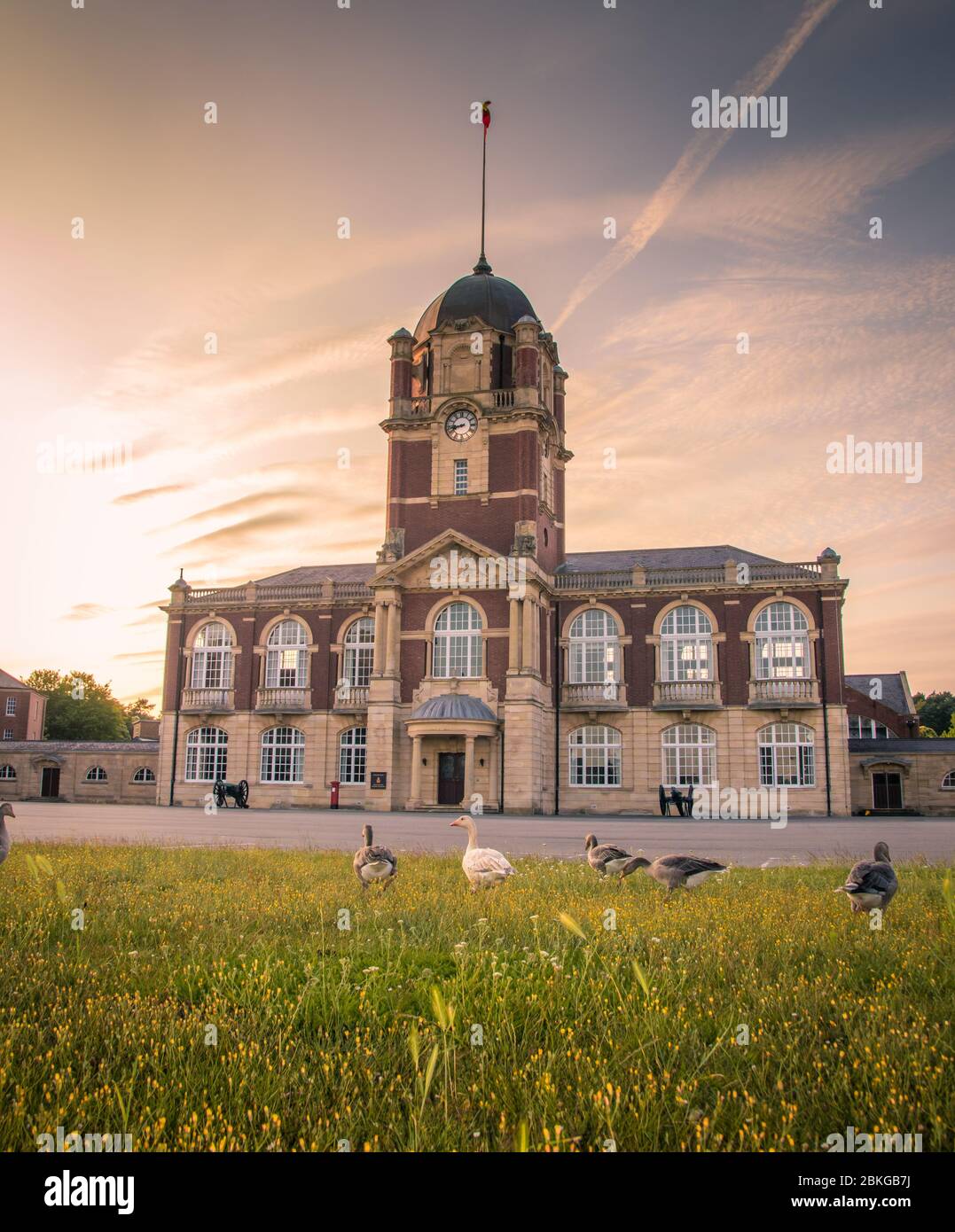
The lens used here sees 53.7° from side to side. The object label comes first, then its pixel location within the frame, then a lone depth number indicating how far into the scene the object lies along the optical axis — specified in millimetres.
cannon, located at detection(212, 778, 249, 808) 44969
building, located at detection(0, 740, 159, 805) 52969
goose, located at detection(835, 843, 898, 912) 7867
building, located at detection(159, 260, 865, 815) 42250
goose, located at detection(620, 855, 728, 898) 9500
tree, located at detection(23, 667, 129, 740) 89812
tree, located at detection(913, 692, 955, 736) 97562
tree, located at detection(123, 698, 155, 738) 122562
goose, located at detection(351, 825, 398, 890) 9836
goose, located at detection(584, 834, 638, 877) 11172
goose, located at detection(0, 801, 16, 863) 9203
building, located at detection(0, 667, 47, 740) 84062
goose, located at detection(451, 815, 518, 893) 9758
